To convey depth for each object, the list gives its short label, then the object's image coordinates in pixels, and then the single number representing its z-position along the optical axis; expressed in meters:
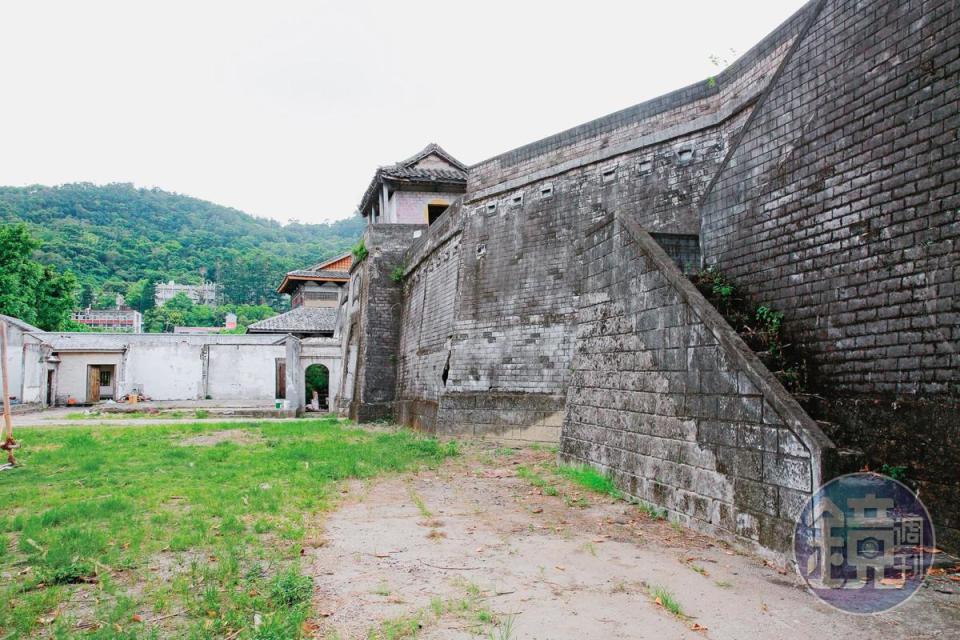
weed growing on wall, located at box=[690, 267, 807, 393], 5.98
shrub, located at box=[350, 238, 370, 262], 21.47
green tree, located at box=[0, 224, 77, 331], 29.36
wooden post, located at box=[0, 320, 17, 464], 8.99
